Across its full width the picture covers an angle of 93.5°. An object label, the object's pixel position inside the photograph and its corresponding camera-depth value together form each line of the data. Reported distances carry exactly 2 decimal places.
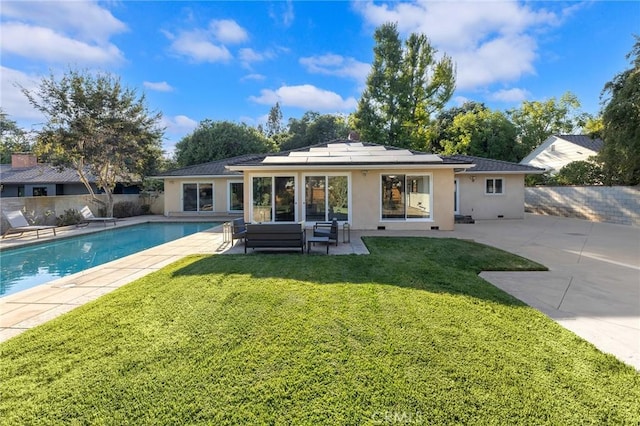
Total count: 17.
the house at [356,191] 13.96
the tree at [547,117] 36.47
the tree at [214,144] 34.72
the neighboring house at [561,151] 25.43
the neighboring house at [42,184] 26.95
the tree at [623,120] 14.66
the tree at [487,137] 32.31
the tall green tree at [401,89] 30.55
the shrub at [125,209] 22.58
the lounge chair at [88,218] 17.77
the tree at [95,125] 17.28
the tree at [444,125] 34.78
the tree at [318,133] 43.44
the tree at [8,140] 18.51
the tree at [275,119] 65.44
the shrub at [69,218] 17.56
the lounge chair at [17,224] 13.76
